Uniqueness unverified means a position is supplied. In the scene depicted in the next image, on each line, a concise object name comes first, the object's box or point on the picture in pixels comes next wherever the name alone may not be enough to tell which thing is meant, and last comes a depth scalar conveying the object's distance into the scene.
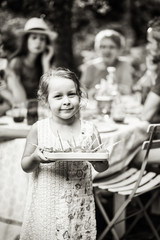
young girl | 2.09
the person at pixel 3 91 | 3.45
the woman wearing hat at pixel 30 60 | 4.29
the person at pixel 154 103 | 3.17
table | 2.73
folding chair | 2.59
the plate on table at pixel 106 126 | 2.90
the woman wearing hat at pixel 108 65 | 4.95
